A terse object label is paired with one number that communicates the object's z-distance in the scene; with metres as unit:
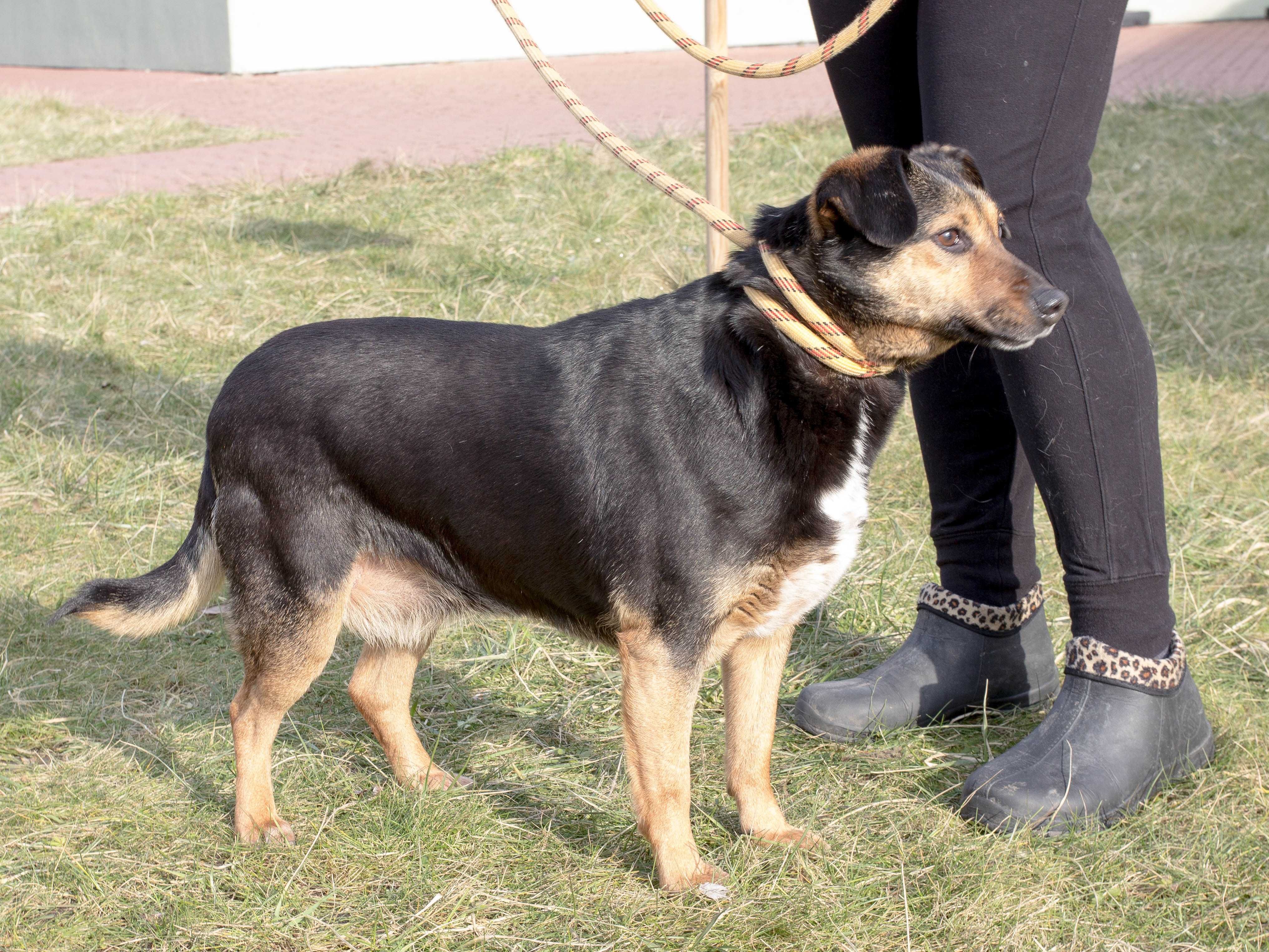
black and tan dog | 4.57
